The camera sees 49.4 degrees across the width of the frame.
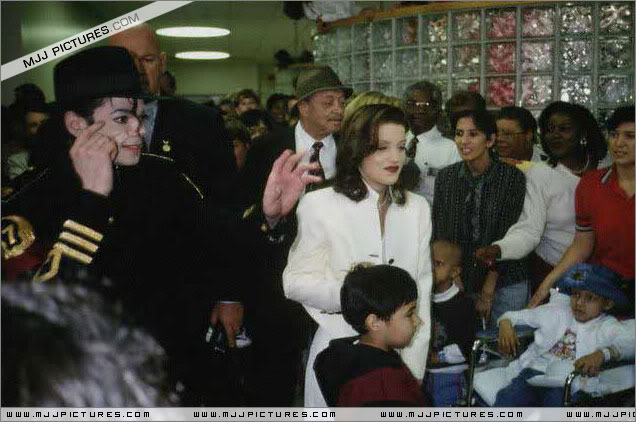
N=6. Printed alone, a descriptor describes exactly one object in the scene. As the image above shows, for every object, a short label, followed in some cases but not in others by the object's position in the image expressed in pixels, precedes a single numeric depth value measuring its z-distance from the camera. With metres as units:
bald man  1.46
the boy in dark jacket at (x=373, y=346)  1.21
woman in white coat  1.44
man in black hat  1.13
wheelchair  1.60
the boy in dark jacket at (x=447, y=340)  1.72
